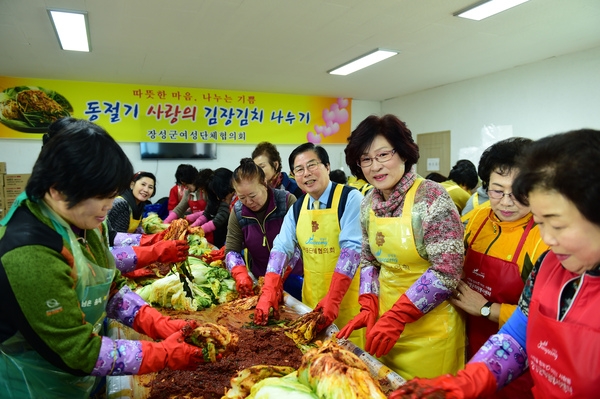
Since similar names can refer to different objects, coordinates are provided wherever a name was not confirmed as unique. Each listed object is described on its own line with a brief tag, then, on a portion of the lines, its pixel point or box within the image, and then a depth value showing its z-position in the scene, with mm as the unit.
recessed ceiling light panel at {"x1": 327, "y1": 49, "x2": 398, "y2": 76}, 6278
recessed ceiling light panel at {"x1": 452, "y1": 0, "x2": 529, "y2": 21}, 4383
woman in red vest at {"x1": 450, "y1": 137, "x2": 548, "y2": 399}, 1859
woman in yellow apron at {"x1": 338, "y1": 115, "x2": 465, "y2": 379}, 1854
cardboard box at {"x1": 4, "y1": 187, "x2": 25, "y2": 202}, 7402
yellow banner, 7621
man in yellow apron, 2631
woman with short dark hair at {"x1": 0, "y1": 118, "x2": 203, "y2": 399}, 1186
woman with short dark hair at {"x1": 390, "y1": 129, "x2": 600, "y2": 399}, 974
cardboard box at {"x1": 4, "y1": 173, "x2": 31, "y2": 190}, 7391
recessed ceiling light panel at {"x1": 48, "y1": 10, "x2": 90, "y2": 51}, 4579
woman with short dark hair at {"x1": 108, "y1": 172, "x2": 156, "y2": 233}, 4199
